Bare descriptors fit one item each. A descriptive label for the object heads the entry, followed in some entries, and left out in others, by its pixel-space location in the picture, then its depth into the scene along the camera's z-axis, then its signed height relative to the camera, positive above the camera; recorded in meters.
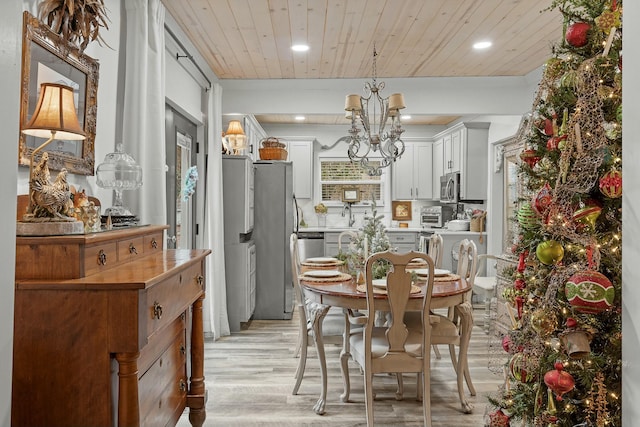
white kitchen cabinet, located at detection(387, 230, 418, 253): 6.86 -0.39
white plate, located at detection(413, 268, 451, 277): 3.42 -0.43
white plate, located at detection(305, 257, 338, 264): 4.01 -0.41
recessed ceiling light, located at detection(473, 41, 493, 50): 3.79 +1.39
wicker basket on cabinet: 5.33 +0.71
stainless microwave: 6.30 +0.36
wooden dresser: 1.39 -0.37
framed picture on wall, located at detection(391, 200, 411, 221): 7.50 +0.06
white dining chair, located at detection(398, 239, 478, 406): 2.98 -0.78
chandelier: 3.40 +0.68
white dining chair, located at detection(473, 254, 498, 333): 4.72 -0.76
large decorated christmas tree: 1.41 -0.08
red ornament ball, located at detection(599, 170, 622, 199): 1.37 +0.09
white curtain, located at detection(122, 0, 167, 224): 2.60 +0.62
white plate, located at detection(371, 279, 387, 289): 2.84 -0.43
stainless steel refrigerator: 5.24 -0.28
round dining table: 2.79 -0.55
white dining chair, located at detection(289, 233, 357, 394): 3.12 -0.78
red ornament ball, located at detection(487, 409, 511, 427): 1.80 -0.80
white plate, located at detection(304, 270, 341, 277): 3.35 -0.43
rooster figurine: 1.49 +0.05
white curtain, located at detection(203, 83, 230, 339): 4.41 -0.16
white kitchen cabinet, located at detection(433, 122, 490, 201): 6.08 +0.70
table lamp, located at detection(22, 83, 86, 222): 1.50 +0.29
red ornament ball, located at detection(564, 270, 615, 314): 1.34 -0.22
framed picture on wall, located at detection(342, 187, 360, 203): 7.46 +0.30
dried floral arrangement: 1.84 +0.80
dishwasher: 6.81 -0.43
